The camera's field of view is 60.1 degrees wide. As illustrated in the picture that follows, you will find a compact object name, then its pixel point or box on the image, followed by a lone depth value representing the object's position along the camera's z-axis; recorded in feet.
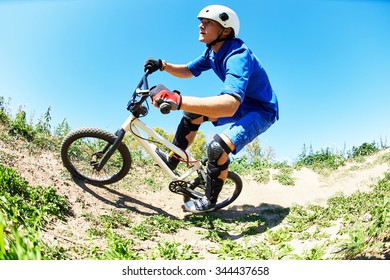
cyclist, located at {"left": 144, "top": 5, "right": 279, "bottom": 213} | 13.44
